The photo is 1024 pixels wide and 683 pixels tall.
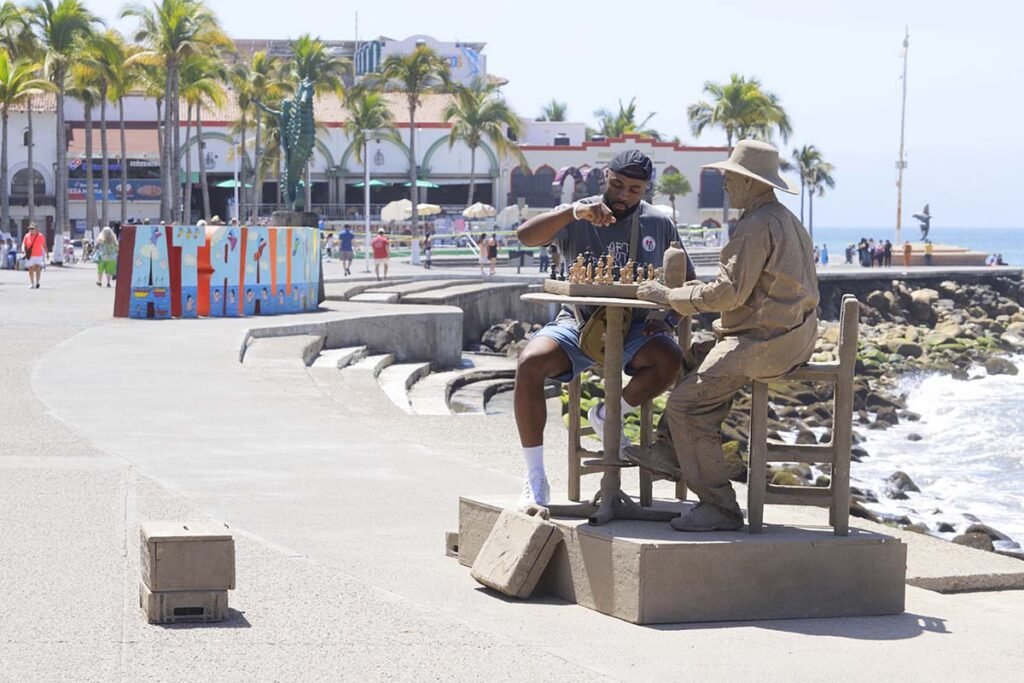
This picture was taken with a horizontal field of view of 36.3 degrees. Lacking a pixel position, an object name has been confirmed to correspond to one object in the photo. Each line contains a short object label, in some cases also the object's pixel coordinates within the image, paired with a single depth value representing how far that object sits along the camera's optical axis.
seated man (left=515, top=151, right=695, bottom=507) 7.05
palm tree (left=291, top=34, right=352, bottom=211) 67.44
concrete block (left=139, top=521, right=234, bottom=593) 6.01
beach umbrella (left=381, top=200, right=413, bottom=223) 69.12
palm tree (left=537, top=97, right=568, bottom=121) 123.12
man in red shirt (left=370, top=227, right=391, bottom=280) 38.75
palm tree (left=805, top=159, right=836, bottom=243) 126.50
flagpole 79.00
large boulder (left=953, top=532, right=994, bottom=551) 13.02
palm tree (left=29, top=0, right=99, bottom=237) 60.38
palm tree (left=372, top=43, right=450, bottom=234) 72.69
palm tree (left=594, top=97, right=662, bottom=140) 111.05
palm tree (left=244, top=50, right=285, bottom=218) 73.44
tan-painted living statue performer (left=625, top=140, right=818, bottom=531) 6.46
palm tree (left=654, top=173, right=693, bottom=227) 84.38
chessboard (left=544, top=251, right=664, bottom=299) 6.76
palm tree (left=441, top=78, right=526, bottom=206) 78.19
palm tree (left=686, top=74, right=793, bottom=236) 80.81
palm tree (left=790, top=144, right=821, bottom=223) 125.31
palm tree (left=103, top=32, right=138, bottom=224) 62.81
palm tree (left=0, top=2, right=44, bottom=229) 60.59
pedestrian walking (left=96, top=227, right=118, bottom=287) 34.48
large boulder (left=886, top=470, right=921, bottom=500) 19.81
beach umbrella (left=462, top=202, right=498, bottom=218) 69.75
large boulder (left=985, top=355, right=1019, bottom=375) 40.41
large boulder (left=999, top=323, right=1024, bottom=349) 48.88
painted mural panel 24.03
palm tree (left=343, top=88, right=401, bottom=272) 76.62
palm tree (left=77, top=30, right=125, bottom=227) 61.75
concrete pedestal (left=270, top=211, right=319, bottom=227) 33.22
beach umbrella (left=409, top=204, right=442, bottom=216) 71.07
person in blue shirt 43.28
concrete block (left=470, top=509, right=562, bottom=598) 6.67
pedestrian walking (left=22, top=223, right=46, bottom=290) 33.81
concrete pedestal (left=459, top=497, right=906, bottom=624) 6.27
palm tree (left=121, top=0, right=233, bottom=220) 60.94
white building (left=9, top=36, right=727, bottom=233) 78.38
